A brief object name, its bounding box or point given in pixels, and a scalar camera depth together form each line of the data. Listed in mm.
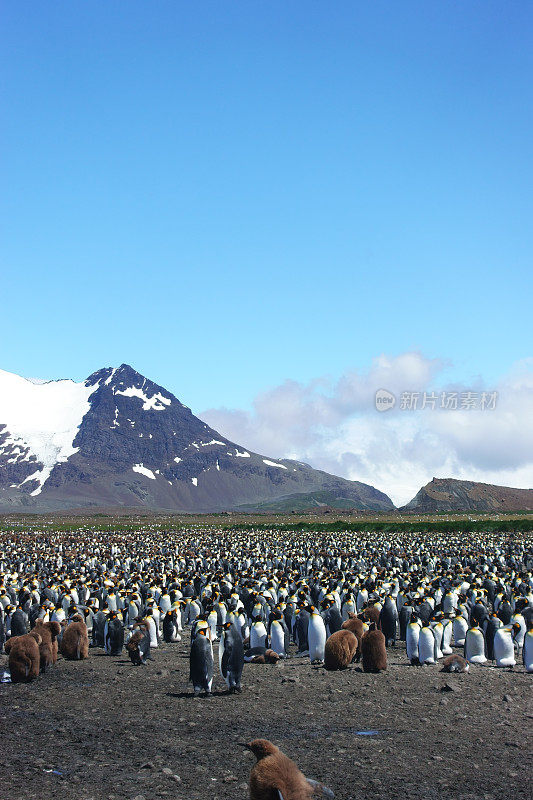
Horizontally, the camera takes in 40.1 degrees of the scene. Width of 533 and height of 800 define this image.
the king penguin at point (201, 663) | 13406
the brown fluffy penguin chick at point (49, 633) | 16453
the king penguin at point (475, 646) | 16453
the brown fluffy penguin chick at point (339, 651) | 15781
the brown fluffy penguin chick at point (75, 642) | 17641
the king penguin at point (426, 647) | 16484
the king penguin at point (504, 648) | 16094
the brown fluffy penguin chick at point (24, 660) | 14992
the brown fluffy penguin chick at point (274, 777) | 7270
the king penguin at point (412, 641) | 16562
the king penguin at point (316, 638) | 16812
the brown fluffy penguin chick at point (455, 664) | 15477
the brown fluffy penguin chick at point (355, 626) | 17172
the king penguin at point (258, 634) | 17734
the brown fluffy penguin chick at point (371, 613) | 19172
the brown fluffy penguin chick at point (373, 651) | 15570
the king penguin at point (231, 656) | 13625
